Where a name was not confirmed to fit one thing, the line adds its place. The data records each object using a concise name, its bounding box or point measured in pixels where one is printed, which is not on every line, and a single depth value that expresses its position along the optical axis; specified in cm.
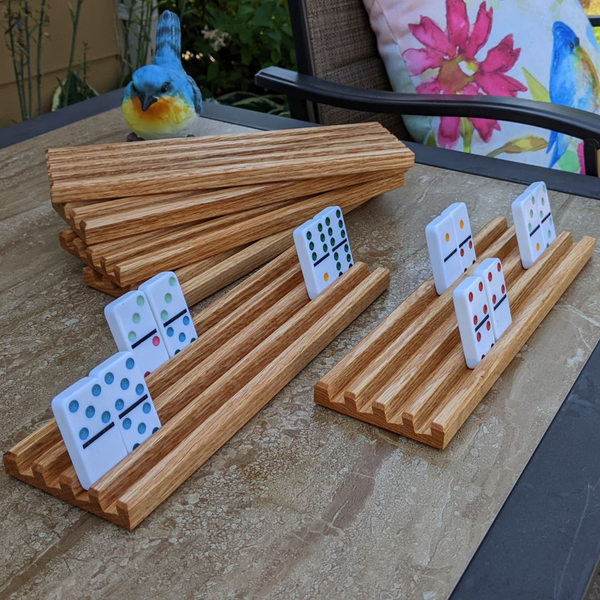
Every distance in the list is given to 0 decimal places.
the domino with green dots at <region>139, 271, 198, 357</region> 77
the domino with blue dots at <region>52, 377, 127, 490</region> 60
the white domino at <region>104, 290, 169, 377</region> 72
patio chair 129
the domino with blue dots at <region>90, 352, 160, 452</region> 64
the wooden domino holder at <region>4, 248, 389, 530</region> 64
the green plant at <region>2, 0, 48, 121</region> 240
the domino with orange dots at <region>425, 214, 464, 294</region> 85
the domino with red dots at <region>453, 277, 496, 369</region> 74
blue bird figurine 112
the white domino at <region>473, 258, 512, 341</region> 78
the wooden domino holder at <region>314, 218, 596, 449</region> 72
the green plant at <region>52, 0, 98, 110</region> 234
